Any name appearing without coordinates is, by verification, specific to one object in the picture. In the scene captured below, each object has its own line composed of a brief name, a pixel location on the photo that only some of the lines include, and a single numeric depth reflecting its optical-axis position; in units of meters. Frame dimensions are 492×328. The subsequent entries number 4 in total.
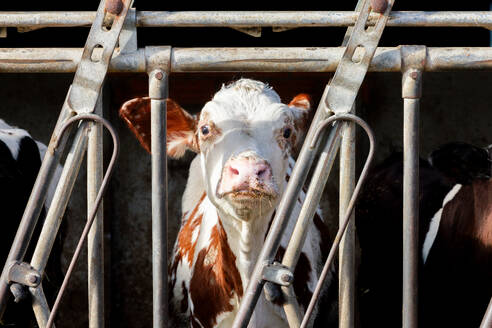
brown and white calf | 5.02
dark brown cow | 7.21
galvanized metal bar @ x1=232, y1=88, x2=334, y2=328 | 4.18
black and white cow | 7.87
